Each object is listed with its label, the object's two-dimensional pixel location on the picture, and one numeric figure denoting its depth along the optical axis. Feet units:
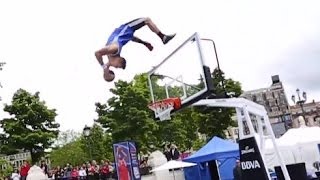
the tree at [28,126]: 110.42
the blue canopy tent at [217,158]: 74.08
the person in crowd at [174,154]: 86.87
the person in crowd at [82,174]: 74.84
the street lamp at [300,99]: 104.60
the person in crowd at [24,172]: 69.15
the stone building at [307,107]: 391.57
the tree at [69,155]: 204.91
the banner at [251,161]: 30.66
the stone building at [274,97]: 327.06
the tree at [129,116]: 119.96
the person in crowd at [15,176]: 67.77
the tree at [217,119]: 133.80
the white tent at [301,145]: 59.26
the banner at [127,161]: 51.99
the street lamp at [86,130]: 82.38
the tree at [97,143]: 155.33
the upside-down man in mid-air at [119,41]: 28.91
